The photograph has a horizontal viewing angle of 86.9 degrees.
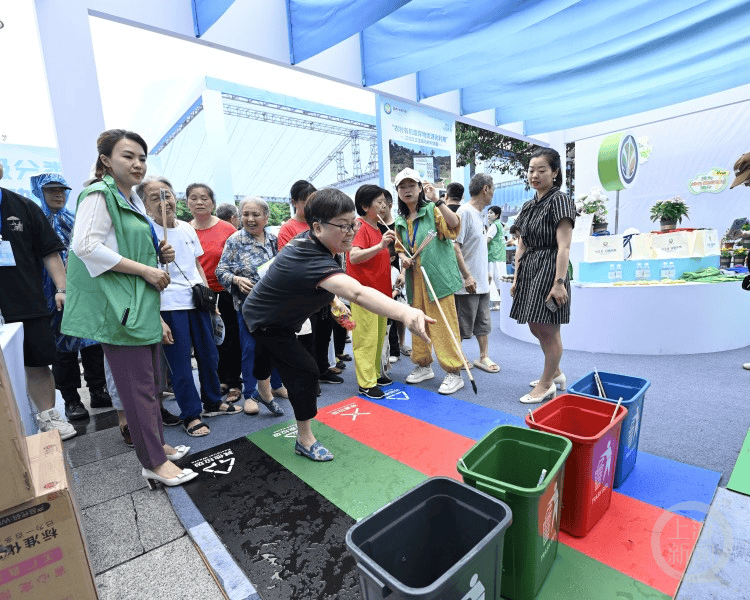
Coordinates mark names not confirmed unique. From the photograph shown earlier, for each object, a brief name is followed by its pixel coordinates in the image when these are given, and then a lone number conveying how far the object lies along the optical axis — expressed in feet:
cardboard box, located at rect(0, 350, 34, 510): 3.19
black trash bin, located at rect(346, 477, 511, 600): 2.76
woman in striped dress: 7.78
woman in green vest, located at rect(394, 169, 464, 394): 9.22
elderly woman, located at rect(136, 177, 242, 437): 7.58
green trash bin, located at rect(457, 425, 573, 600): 3.66
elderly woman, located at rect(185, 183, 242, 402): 9.37
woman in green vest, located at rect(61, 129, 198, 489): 5.33
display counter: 11.43
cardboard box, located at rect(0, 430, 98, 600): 3.35
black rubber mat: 4.39
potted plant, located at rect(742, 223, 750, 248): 15.46
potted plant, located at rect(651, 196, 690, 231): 14.06
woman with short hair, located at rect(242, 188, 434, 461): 4.69
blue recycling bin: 5.46
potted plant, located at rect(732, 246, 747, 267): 16.44
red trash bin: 4.48
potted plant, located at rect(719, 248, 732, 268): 17.76
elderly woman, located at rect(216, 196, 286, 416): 8.61
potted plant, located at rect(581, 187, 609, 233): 15.65
